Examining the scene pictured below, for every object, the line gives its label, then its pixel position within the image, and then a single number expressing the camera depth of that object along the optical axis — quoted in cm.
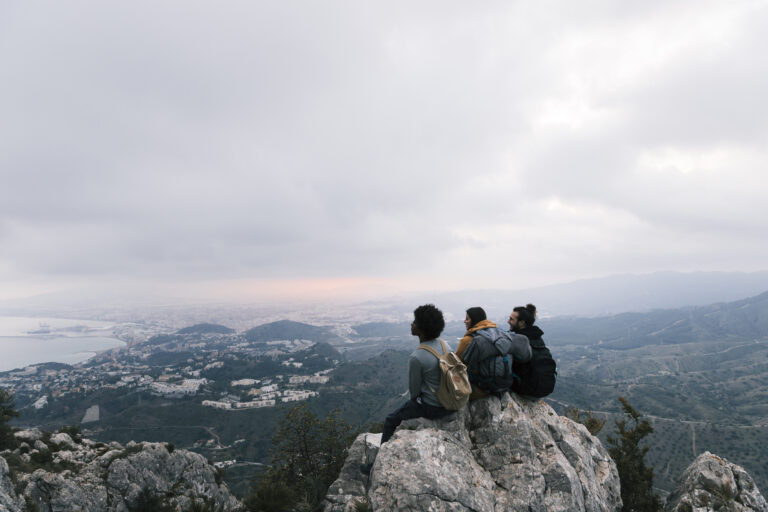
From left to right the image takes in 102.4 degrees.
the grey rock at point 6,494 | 956
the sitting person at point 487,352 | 739
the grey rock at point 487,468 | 604
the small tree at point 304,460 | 1077
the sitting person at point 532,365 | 841
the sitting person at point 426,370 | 675
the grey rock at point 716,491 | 884
